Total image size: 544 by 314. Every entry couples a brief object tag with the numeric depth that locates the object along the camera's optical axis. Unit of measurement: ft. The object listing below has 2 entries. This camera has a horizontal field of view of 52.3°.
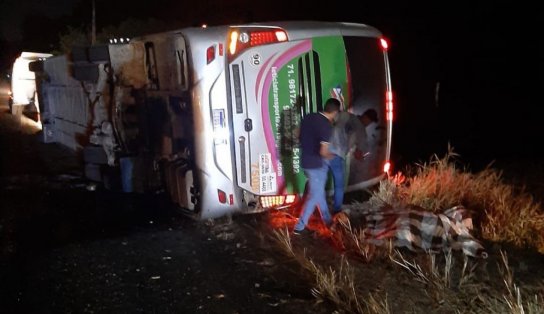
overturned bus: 17.98
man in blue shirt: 18.10
